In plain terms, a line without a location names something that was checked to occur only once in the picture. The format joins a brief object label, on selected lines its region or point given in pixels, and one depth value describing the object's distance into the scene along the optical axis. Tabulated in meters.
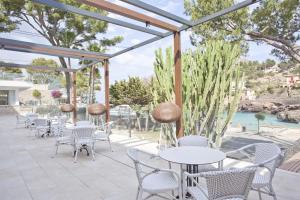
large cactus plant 5.36
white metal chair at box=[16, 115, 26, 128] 13.20
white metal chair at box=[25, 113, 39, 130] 10.81
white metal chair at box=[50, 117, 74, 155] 6.14
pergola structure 4.11
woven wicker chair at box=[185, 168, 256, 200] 2.11
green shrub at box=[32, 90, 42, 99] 33.22
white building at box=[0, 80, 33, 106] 28.33
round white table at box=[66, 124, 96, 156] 6.26
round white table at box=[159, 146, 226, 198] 2.76
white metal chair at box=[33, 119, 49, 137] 9.01
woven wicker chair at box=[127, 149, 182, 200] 2.76
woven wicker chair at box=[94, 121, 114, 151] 6.46
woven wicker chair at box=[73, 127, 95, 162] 5.63
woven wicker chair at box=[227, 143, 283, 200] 2.74
